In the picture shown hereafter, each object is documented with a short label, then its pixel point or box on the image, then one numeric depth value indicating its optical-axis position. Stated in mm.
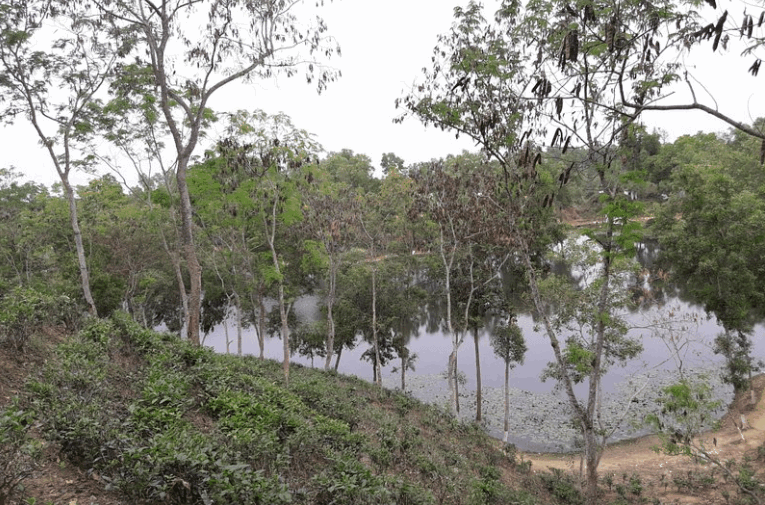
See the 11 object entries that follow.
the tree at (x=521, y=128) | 6617
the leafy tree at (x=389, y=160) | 61806
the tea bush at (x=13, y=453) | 3324
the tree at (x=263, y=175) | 12227
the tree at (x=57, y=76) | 13297
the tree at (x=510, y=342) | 18797
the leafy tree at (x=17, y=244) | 20688
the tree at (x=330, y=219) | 15938
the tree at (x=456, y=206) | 15828
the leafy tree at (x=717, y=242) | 14438
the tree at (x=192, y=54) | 10314
